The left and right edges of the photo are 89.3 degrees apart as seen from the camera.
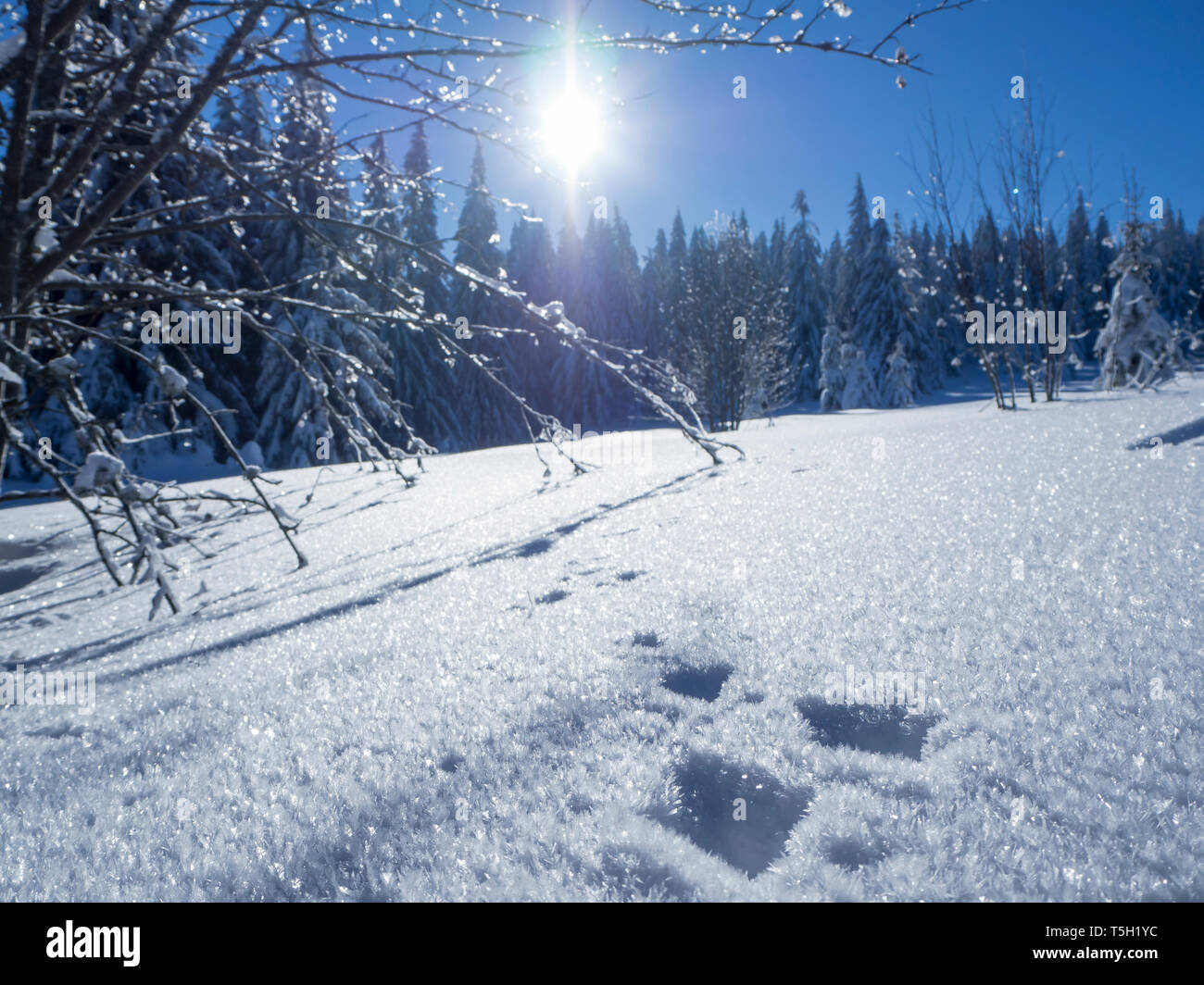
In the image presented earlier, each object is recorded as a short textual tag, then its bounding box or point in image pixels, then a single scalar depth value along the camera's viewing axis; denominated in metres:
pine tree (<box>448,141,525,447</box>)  25.66
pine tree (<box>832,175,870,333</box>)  33.75
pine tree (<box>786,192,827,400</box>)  36.66
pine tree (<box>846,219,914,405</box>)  32.94
